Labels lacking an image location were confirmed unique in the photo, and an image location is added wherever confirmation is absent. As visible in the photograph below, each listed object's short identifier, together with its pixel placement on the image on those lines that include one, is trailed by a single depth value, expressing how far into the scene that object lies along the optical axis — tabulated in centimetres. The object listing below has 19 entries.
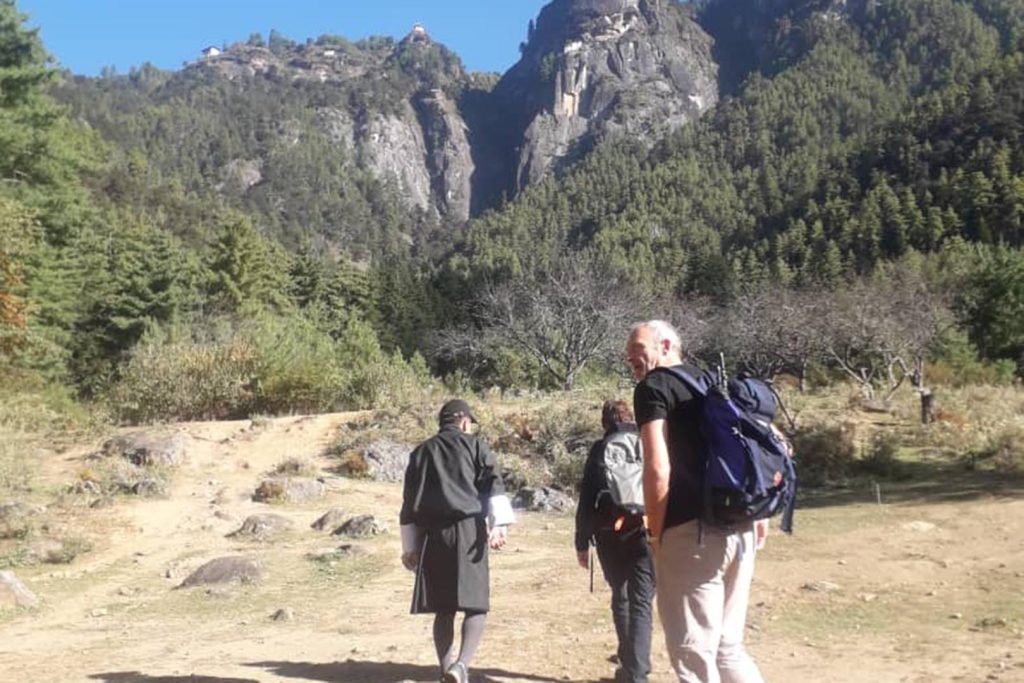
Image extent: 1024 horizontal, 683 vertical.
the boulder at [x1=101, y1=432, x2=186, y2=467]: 1379
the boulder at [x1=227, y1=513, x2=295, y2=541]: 1022
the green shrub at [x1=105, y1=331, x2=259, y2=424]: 1797
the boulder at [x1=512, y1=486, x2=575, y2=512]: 1171
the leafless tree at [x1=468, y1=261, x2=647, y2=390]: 2727
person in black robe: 427
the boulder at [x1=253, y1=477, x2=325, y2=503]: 1222
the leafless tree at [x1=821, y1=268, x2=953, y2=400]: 2133
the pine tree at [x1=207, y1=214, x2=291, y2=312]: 4022
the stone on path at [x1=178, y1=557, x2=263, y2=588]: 805
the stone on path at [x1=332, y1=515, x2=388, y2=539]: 998
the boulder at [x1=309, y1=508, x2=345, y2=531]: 1048
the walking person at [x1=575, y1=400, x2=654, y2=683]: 416
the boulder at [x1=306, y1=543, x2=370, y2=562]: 892
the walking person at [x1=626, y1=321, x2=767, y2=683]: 290
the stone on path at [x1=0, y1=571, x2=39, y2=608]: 721
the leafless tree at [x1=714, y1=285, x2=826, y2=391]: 2330
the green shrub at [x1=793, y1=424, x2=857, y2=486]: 1279
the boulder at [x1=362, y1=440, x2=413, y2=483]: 1392
